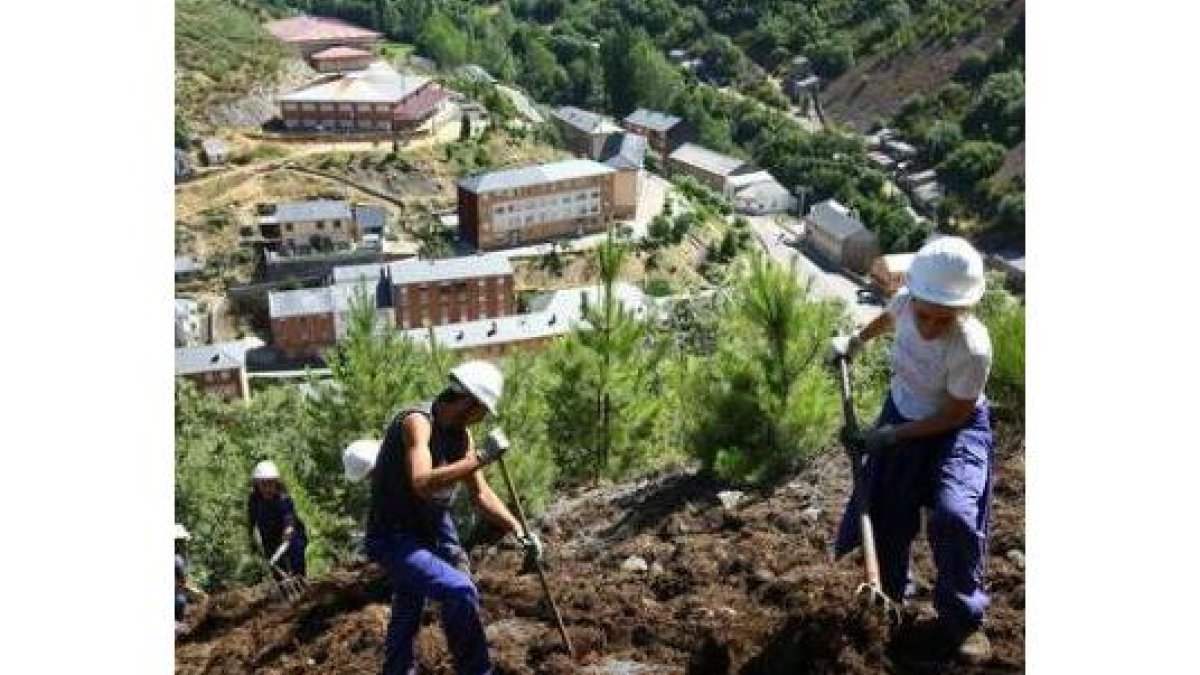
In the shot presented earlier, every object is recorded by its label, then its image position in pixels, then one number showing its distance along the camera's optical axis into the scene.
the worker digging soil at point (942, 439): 2.85
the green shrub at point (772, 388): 5.89
